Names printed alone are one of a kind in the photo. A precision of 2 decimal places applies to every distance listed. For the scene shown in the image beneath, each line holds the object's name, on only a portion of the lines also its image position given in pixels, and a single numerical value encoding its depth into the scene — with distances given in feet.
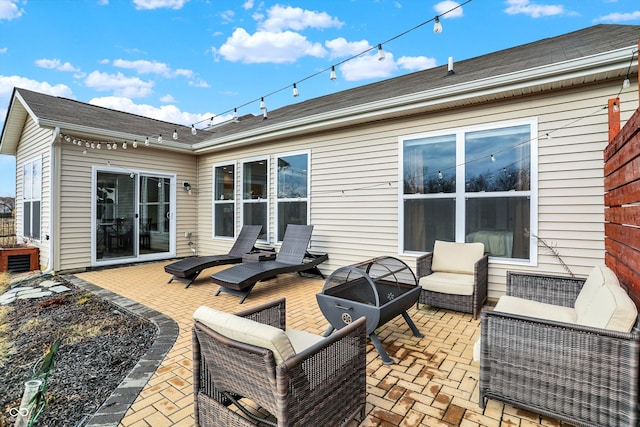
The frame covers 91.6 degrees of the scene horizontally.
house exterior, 12.80
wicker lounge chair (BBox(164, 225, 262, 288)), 17.61
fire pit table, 8.81
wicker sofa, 5.45
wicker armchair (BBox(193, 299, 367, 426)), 4.68
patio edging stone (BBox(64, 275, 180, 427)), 6.56
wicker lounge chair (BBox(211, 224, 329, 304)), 15.20
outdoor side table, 19.39
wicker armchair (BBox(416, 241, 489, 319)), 12.38
